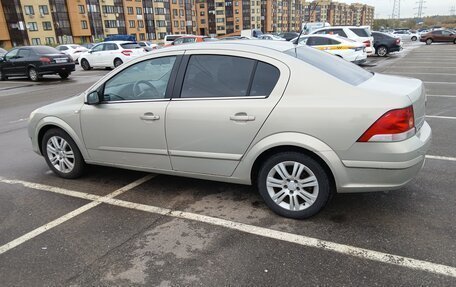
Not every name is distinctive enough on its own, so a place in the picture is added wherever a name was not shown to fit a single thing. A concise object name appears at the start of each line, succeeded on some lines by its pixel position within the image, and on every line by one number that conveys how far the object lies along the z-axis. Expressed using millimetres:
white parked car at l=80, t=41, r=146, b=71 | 20625
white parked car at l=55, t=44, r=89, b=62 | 27888
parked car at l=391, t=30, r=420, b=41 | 51312
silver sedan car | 3041
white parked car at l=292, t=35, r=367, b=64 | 15836
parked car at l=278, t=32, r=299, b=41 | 41138
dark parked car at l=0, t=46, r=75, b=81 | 16922
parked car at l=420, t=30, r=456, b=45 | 38678
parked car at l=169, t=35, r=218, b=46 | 26141
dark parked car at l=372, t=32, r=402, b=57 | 23562
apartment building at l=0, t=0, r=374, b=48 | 60250
